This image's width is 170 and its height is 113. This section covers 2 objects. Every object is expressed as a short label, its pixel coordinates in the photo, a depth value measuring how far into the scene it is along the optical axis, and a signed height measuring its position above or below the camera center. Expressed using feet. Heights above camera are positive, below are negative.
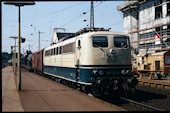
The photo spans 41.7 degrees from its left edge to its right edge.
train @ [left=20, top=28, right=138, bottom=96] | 38.93 -0.53
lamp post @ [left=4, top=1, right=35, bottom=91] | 43.27 +11.20
